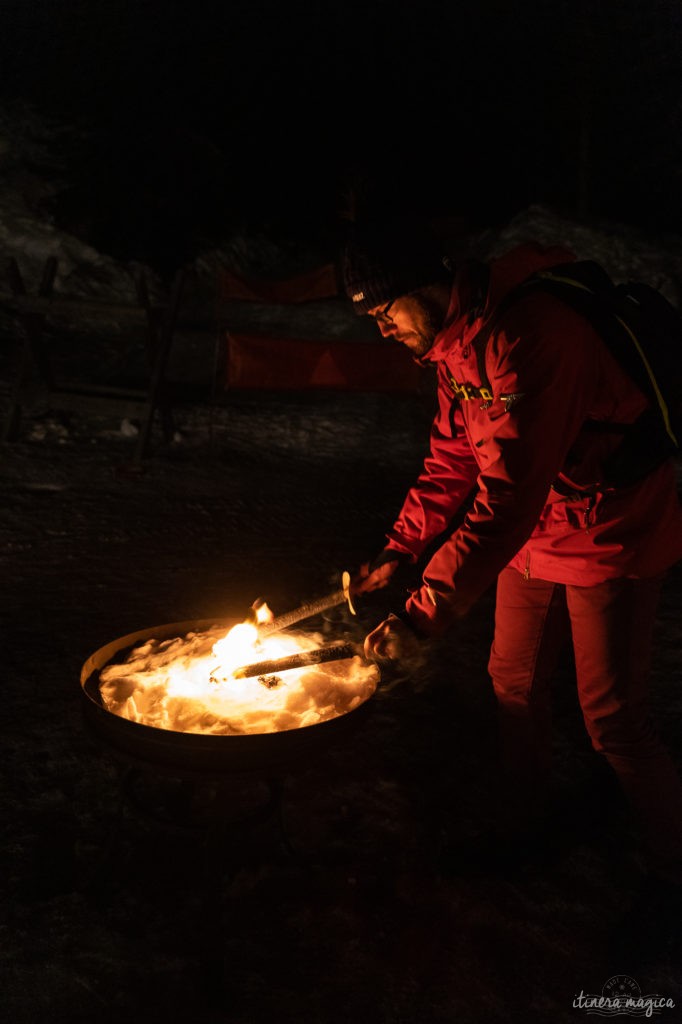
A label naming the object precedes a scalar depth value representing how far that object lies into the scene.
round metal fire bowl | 2.14
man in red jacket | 2.15
